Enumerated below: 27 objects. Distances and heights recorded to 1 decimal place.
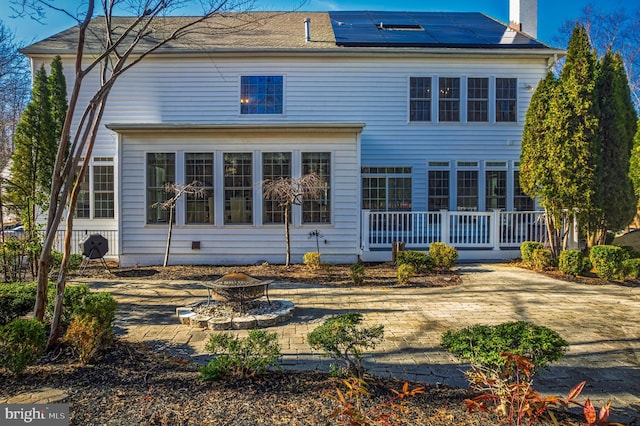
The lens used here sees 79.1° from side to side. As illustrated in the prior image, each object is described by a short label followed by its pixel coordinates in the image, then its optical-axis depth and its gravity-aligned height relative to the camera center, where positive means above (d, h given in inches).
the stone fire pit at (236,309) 213.5 -59.5
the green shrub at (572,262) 346.9 -46.2
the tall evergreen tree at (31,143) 357.5 +67.7
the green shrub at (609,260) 332.2 -42.7
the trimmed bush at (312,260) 386.1 -48.7
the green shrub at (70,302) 188.7 -45.8
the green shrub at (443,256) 373.1 -43.1
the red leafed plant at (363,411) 85.0 -56.6
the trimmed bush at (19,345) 137.1 -48.1
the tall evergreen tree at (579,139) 363.3 +68.9
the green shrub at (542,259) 376.2 -46.4
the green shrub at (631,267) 335.3 -48.5
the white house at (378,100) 498.3 +145.3
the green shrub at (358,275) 325.4 -53.7
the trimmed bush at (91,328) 153.7 -48.0
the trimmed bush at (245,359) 137.3 -54.1
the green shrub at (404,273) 318.3 -51.1
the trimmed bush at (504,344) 118.2 -42.3
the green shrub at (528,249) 392.5 -39.2
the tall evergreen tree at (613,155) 372.5 +54.6
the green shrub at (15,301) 202.8 -48.2
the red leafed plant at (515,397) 70.0 -45.3
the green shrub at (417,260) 363.0 -46.1
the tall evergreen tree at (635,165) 388.9 +47.1
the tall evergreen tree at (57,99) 447.2 +132.3
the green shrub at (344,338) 135.9 -45.2
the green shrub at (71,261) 364.5 -49.0
